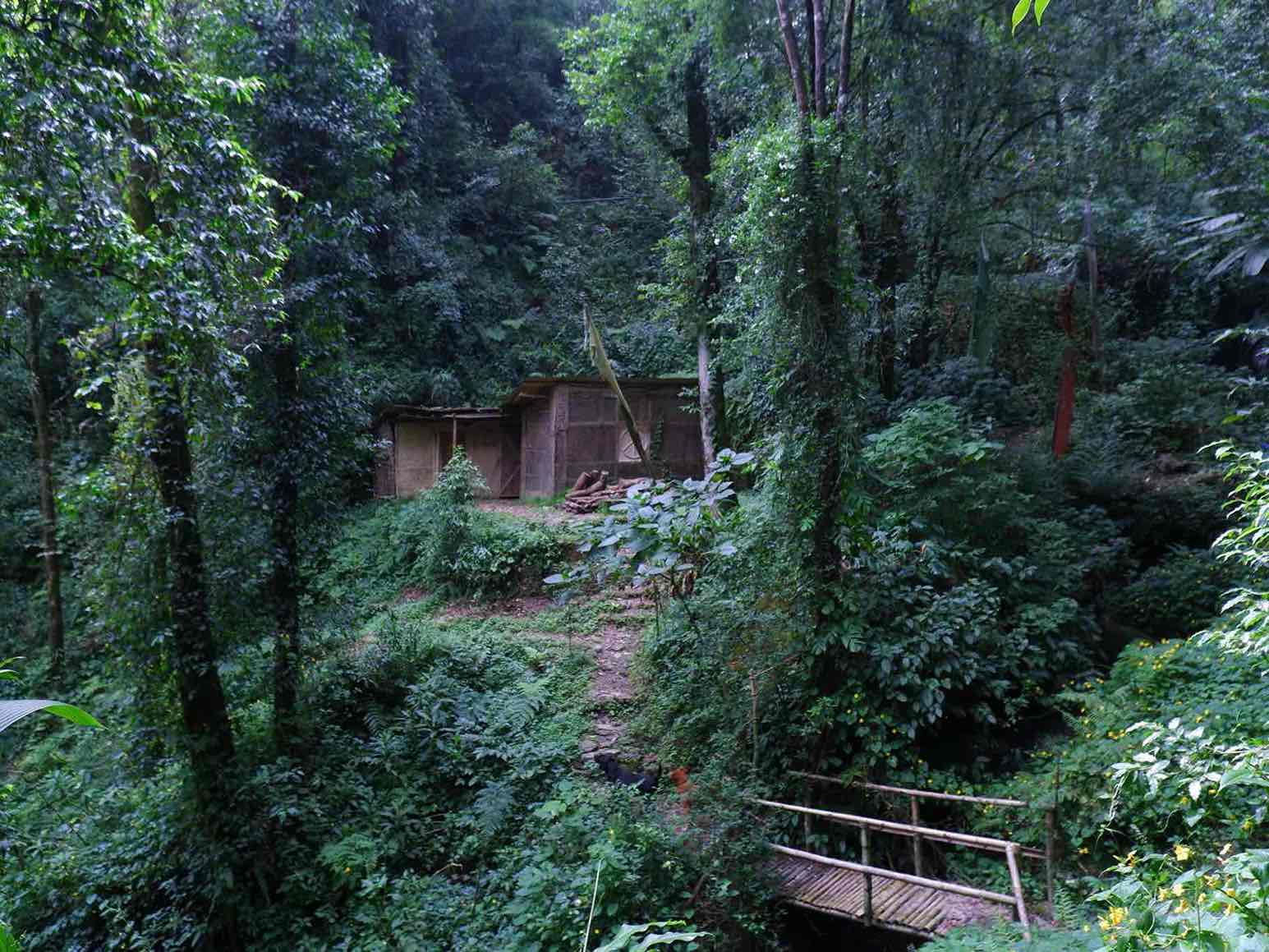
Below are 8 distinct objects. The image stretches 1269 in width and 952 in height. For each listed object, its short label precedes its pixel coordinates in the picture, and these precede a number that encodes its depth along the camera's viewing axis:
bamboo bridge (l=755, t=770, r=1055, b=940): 5.46
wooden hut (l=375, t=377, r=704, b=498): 17.98
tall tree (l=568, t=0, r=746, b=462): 12.81
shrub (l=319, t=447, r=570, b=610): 13.23
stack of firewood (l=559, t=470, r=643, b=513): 16.06
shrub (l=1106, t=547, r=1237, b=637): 8.38
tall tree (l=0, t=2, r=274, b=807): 5.70
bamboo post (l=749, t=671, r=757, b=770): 7.05
